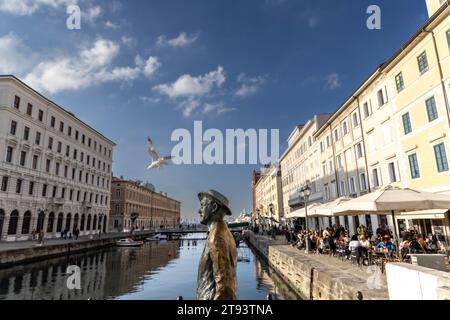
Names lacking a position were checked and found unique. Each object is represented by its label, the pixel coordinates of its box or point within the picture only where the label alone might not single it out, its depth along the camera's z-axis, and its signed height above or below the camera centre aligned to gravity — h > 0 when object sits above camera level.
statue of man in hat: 3.38 -0.37
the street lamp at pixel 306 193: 19.17 +2.00
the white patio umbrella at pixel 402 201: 10.27 +0.74
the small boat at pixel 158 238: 61.38 -2.56
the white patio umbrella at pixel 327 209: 16.76 +0.87
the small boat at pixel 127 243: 45.09 -2.57
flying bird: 19.31 +4.53
